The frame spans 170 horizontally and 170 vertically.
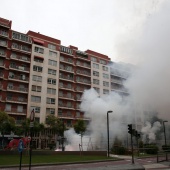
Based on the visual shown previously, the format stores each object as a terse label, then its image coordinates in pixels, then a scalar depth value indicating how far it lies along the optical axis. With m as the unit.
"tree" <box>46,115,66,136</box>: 50.06
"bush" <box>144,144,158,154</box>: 38.61
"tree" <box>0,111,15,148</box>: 39.74
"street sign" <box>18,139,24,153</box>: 13.80
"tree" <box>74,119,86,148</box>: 43.19
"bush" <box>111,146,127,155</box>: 37.62
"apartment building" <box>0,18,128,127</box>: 56.75
